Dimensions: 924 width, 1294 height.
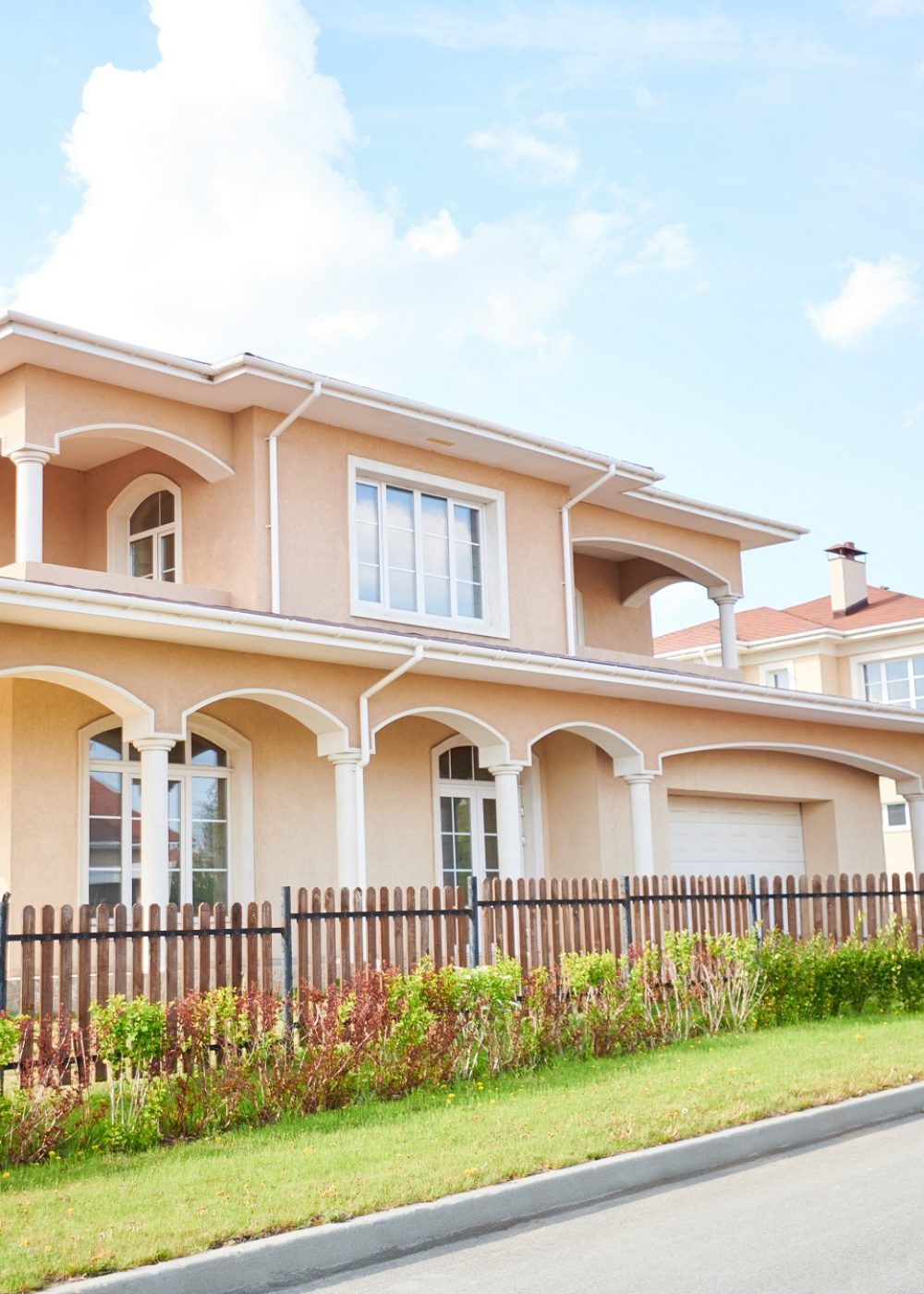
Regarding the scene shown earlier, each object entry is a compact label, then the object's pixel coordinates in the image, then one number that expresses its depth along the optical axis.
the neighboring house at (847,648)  36.91
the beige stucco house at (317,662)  14.28
